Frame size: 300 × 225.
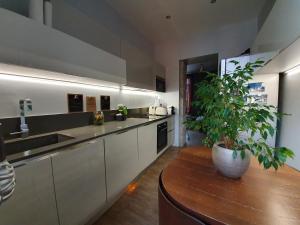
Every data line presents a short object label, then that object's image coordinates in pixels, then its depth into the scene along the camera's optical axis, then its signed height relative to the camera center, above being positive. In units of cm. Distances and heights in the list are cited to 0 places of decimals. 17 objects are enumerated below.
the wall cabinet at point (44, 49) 94 +45
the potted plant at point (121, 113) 250 -14
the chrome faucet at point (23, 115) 134 -10
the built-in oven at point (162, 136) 289 -66
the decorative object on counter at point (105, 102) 231 +5
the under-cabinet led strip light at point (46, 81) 129 +26
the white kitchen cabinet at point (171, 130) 349 -62
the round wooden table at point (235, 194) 55 -42
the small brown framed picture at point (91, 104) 204 +1
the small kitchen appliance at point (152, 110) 357 -12
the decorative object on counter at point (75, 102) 181 +4
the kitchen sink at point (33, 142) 119 -35
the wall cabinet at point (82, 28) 132 +84
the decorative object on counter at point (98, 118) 207 -19
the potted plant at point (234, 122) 72 -9
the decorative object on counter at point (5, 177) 31 -16
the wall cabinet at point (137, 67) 224 +68
